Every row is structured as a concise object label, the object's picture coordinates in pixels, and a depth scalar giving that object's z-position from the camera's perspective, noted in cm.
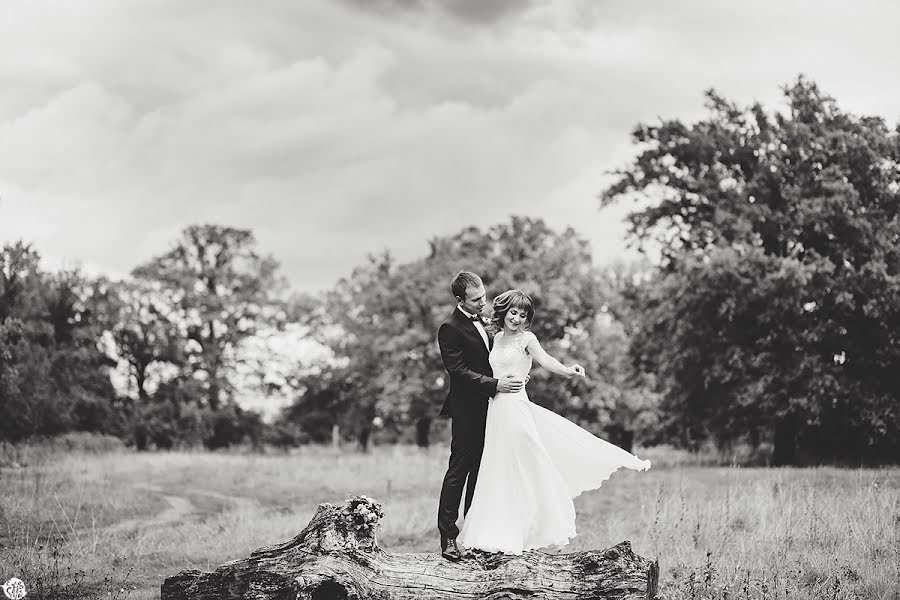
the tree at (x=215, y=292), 3978
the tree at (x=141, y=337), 3828
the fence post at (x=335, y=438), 3829
